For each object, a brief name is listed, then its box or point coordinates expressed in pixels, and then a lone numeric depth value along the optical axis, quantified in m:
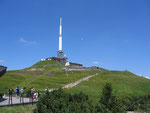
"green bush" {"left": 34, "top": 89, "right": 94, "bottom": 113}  17.64
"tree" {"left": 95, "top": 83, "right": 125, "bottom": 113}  16.13
